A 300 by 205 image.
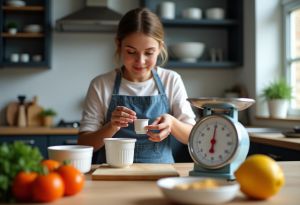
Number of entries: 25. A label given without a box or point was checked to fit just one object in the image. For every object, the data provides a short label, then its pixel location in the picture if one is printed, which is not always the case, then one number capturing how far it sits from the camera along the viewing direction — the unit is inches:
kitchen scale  42.3
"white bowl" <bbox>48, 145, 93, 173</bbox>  44.8
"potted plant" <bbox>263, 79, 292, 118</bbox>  125.4
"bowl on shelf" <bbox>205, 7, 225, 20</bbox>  141.7
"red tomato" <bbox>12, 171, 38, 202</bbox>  32.3
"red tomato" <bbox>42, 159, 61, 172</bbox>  36.8
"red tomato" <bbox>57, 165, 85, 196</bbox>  35.1
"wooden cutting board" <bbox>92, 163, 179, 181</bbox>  45.5
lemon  35.3
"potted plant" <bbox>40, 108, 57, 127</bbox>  138.0
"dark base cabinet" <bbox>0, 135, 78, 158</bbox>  122.9
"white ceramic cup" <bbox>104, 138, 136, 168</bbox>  49.1
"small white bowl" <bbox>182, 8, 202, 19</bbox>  139.6
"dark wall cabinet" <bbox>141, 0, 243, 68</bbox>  141.3
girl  65.8
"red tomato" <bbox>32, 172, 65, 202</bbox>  32.3
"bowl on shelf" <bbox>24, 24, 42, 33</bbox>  135.6
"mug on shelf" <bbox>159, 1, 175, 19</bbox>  139.2
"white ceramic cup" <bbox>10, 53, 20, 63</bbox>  135.0
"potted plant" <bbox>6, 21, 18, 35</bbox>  135.4
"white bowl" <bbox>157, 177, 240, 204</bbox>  31.9
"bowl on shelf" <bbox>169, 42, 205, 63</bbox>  138.8
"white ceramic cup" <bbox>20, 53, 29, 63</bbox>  135.5
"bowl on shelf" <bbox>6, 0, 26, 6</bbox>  135.6
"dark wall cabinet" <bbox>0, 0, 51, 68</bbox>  135.0
